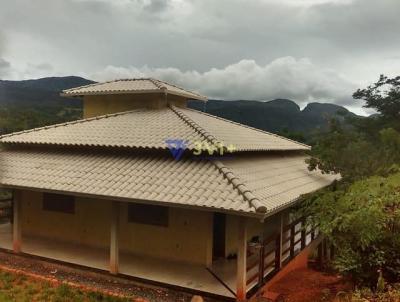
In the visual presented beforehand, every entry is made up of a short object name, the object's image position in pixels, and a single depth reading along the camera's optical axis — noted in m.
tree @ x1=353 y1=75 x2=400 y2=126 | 37.46
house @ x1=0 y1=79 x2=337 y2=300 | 9.37
